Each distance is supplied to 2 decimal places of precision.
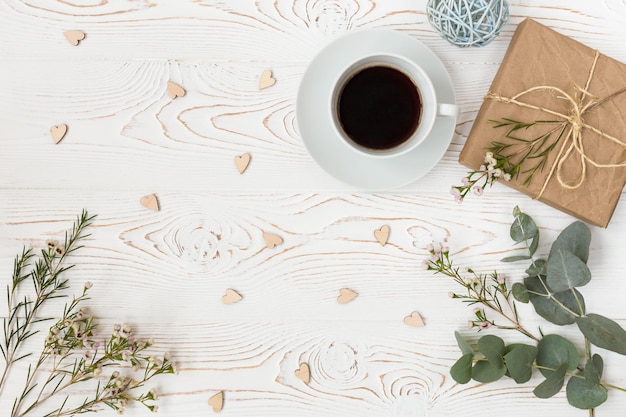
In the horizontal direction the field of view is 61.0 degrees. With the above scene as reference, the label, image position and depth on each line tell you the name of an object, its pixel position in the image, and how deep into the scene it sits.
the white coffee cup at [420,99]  0.79
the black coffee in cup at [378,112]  0.83
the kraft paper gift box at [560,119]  0.85
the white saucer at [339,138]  0.85
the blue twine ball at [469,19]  0.79
